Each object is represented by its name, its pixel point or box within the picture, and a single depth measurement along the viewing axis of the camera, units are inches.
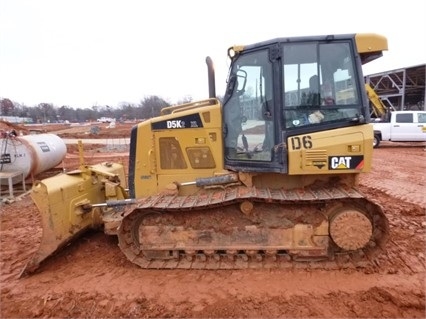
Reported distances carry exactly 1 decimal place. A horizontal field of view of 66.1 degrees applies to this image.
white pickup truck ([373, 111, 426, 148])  683.4
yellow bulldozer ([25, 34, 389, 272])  163.9
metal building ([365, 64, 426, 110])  1029.2
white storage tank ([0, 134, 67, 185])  390.0
